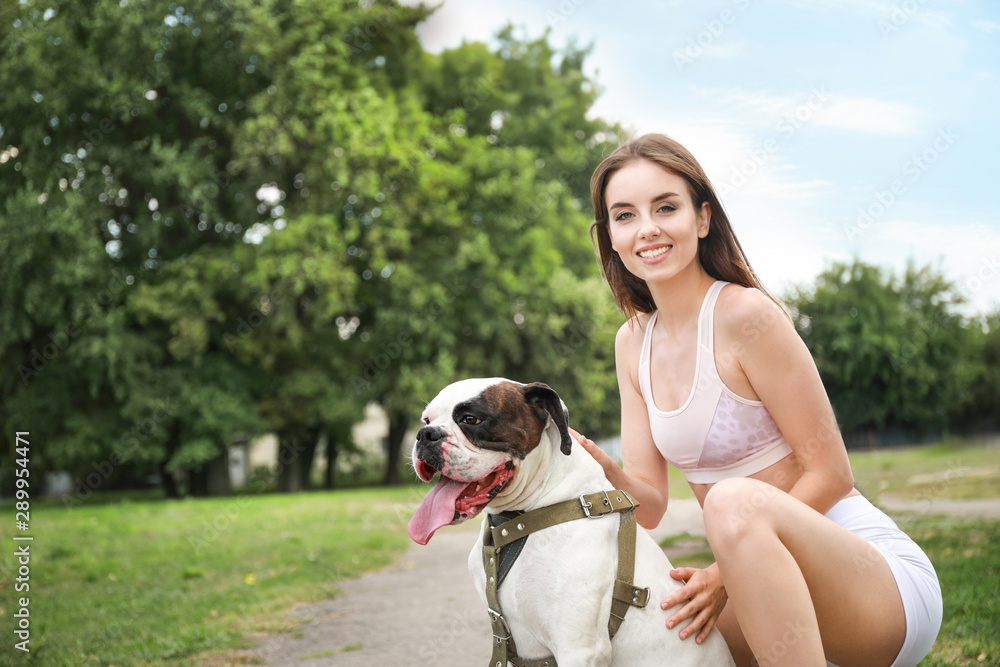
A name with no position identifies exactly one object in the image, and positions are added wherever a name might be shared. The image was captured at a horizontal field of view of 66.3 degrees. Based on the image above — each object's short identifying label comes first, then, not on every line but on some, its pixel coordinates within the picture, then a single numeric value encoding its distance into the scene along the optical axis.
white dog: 2.38
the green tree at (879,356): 25.06
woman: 2.18
